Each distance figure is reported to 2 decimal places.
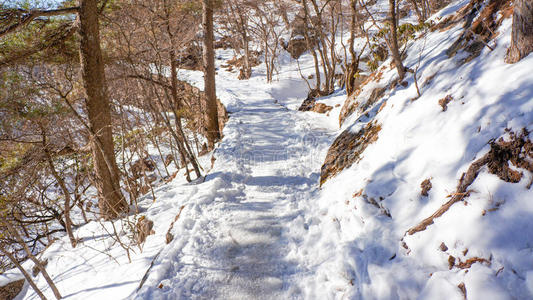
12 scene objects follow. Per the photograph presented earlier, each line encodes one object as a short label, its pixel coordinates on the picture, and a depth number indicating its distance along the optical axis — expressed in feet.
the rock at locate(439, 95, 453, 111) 9.95
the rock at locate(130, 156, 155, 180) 44.47
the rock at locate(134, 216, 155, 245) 13.24
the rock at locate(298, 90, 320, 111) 32.92
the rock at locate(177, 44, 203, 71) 75.66
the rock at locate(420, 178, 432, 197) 8.21
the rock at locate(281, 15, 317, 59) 75.82
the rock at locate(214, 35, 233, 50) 95.96
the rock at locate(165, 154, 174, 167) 44.04
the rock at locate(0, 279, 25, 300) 20.73
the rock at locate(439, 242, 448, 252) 6.38
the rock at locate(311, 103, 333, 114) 28.17
